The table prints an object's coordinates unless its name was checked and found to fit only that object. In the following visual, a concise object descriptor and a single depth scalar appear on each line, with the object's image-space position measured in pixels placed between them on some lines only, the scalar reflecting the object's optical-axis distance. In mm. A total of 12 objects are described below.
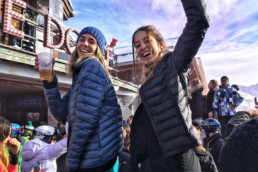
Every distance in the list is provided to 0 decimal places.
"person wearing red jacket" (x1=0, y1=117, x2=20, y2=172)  2421
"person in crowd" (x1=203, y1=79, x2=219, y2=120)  5318
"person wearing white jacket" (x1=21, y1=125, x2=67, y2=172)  3048
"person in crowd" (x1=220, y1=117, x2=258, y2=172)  648
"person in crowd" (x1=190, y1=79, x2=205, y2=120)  4738
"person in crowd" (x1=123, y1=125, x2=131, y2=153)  4711
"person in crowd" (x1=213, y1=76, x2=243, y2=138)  4566
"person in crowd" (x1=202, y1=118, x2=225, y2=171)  3537
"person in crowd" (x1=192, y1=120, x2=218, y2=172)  1490
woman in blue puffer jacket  1609
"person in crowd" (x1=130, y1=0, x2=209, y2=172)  1418
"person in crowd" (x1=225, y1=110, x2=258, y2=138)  2432
